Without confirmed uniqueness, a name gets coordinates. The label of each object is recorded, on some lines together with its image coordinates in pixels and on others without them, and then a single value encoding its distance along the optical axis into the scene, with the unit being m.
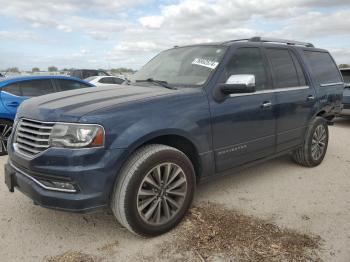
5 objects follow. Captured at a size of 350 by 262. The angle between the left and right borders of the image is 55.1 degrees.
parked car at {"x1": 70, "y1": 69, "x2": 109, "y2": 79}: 18.20
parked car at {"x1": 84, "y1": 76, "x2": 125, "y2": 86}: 14.99
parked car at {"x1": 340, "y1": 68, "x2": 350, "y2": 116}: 9.12
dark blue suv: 2.70
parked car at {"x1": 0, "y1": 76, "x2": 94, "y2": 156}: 6.23
